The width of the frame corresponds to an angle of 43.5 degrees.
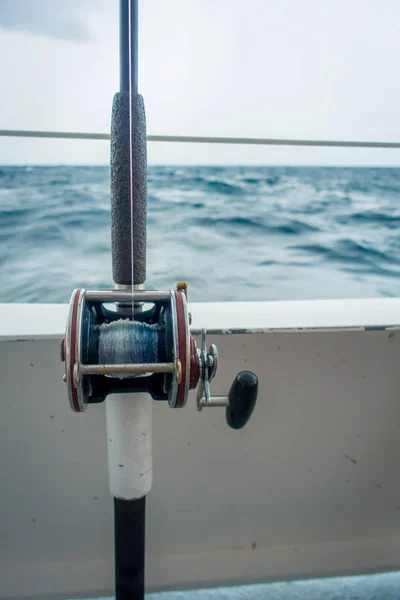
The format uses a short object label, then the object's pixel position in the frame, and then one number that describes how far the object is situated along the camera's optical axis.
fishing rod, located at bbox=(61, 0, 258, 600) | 0.55
